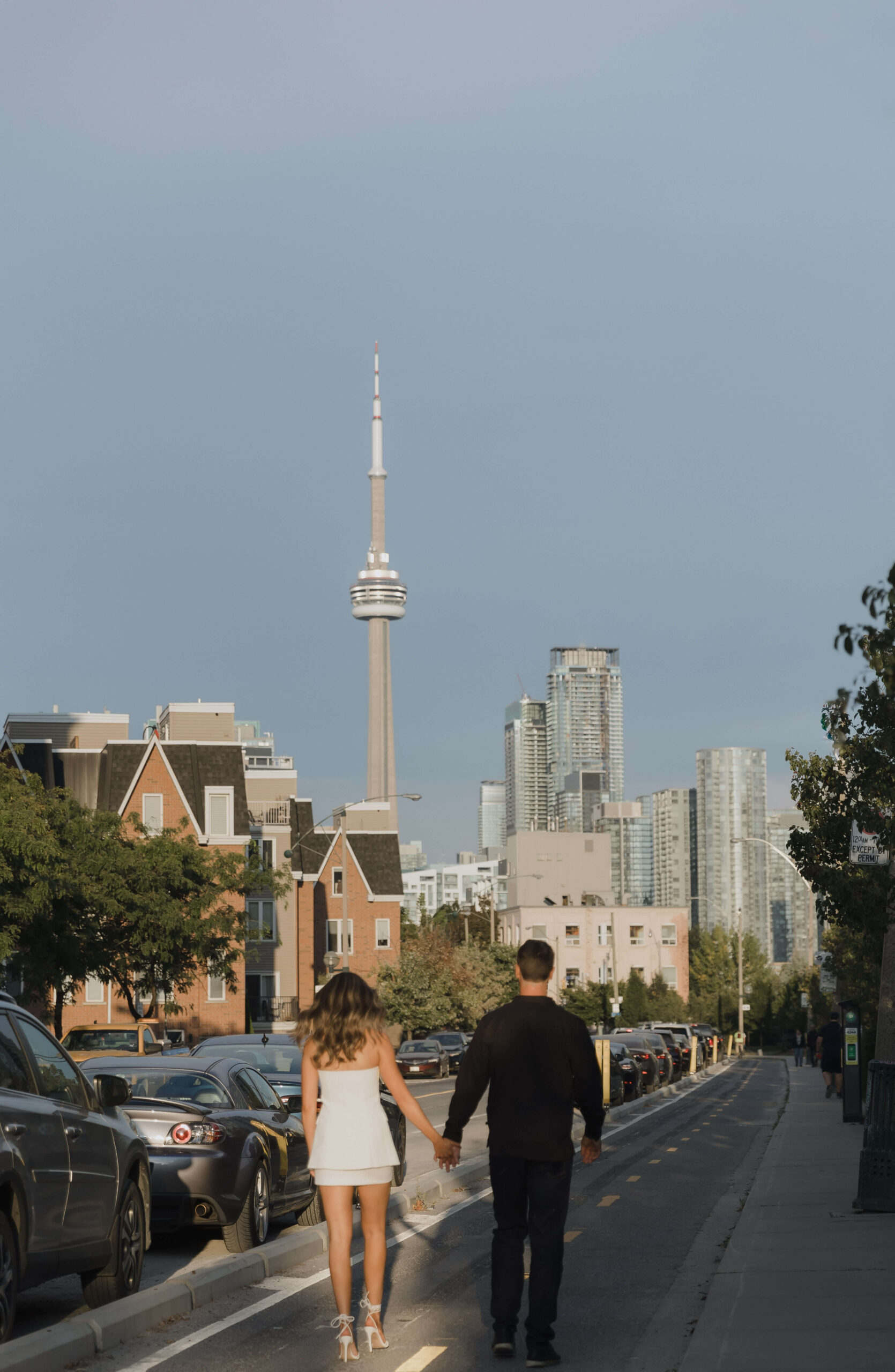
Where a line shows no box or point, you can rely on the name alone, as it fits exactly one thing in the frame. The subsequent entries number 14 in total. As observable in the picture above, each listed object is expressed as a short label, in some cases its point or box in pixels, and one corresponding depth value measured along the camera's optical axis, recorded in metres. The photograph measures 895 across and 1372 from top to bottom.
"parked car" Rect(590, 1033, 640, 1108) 36.41
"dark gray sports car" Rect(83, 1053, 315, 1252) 12.16
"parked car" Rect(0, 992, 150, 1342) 8.18
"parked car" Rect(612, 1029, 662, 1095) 41.28
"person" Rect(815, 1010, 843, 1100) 36.12
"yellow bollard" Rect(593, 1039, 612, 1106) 32.03
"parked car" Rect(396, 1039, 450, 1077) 52.59
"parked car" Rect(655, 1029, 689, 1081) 54.03
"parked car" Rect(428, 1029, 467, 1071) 57.69
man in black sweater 8.20
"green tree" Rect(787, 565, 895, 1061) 15.76
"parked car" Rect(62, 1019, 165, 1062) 29.83
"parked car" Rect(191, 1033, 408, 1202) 17.28
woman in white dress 8.09
